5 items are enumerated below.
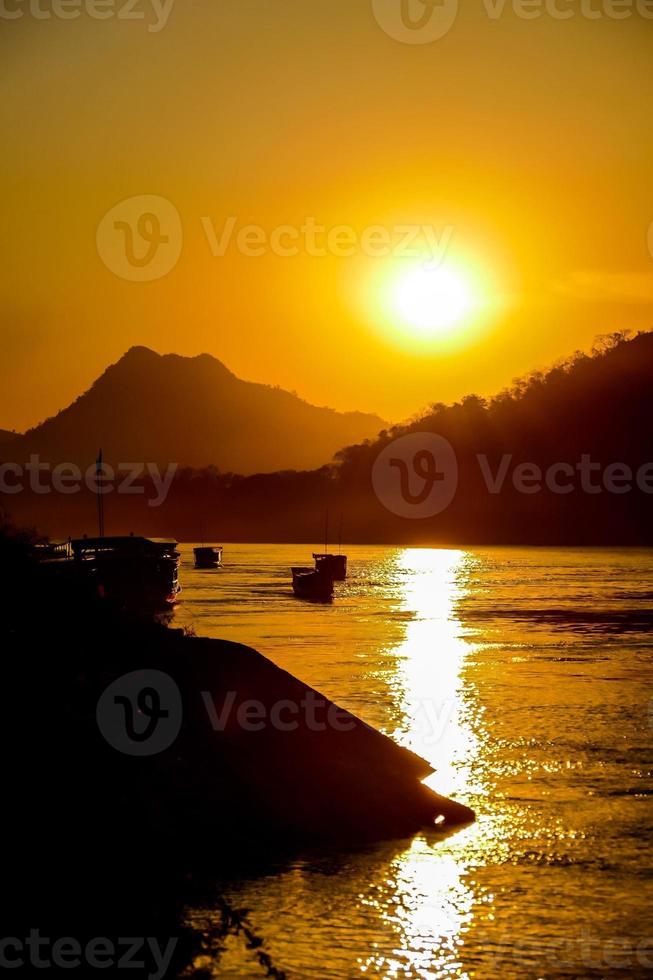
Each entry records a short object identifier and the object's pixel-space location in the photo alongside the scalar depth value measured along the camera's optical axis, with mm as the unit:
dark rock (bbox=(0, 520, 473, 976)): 16703
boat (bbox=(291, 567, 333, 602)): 101312
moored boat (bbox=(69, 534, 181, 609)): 76500
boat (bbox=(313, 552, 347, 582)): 123862
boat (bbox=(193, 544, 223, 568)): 168000
